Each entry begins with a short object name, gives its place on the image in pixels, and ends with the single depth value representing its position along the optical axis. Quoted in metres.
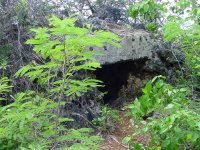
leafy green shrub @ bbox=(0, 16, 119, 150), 2.49
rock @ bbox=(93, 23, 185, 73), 6.57
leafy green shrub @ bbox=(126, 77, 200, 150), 2.53
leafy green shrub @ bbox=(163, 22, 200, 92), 3.29
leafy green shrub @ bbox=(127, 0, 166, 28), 3.96
